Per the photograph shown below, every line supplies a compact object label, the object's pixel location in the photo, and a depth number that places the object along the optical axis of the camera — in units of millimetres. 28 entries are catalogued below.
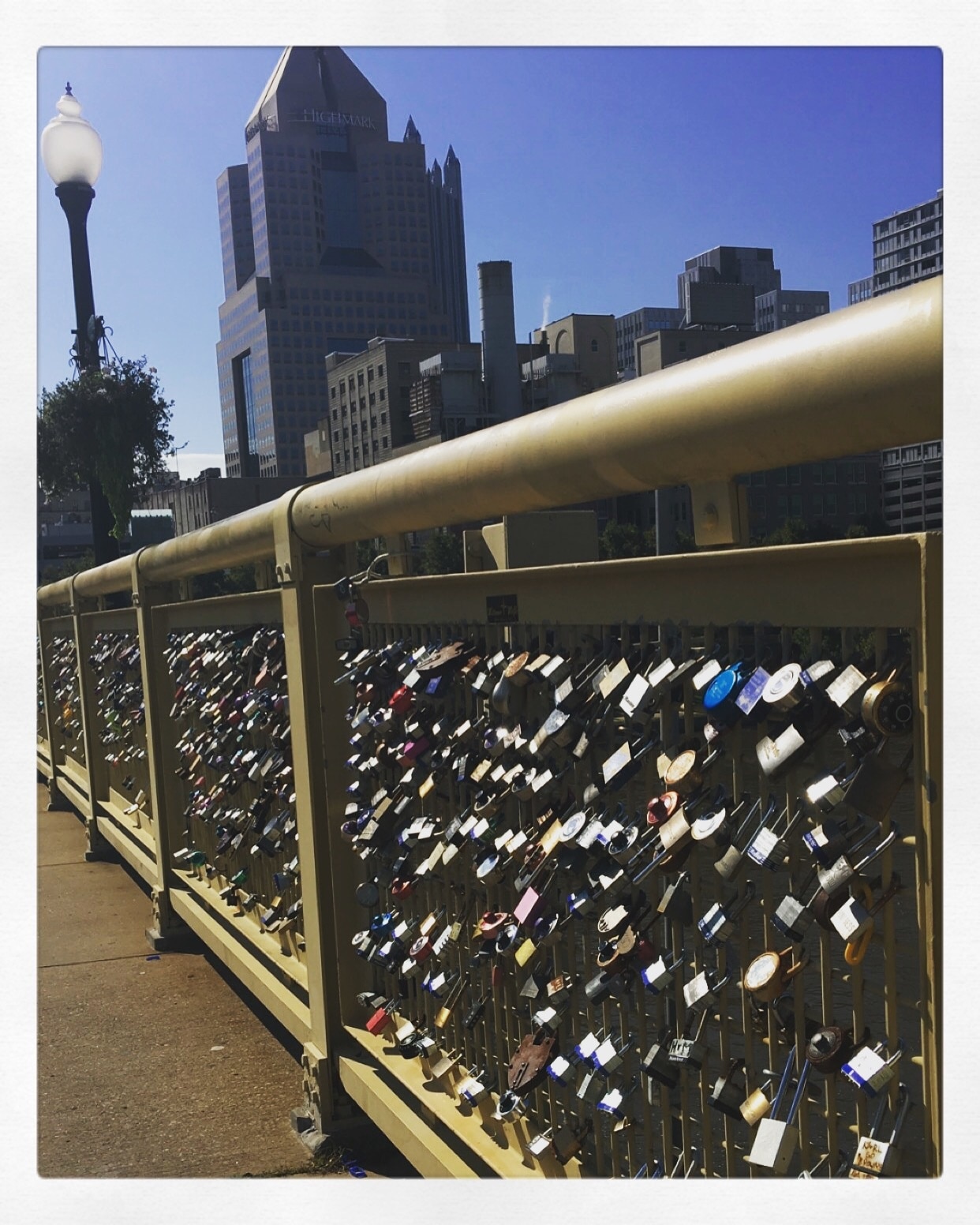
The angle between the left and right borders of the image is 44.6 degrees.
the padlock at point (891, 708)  1487
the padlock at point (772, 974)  1685
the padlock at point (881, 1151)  1548
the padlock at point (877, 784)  1496
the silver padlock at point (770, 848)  1641
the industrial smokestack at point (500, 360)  79500
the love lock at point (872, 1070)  1521
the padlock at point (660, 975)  1934
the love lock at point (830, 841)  1562
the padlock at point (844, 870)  1531
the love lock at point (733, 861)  1750
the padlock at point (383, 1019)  3277
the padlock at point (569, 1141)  2330
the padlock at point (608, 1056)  2133
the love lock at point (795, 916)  1610
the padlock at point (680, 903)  1920
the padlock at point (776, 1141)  1665
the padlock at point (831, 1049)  1591
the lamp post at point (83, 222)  9810
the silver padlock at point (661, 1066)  1998
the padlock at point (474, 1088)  2660
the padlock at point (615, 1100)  2096
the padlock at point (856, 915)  1528
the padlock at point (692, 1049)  1933
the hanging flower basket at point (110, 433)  17453
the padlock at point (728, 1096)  1824
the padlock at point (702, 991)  1856
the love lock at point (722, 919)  1805
